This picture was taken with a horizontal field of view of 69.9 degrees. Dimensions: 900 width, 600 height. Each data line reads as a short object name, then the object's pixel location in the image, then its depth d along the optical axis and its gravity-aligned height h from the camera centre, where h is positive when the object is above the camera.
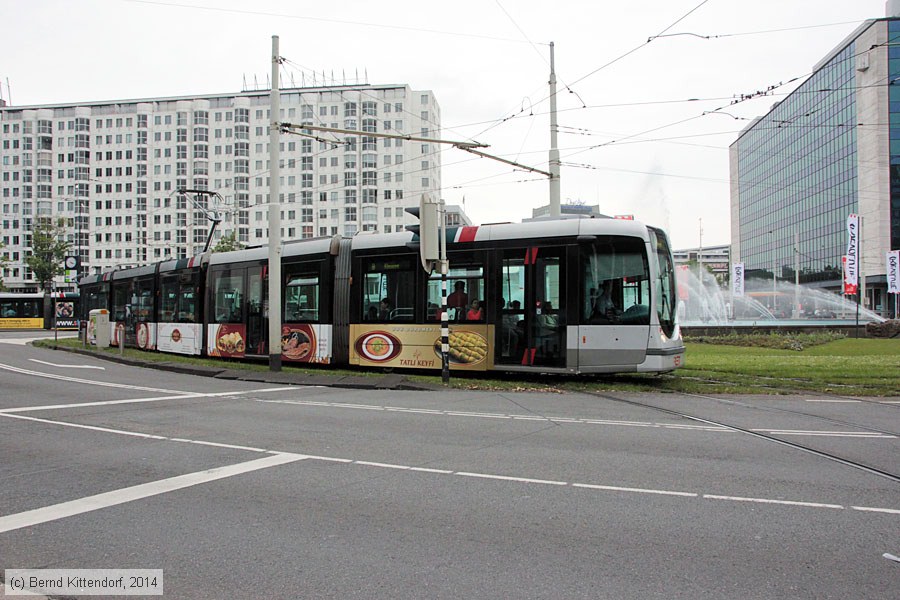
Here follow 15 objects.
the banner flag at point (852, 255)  37.28 +2.93
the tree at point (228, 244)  54.69 +5.64
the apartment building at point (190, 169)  92.75 +21.12
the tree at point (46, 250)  66.00 +5.99
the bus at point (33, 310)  56.75 -0.22
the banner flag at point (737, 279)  55.94 +2.29
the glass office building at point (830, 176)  58.88 +14.68
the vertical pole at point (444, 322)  14.15 -0.35
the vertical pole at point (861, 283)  59.12 +2.06
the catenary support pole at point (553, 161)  18.84 +4.24
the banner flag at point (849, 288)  36.91 +0.99
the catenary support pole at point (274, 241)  16.83 +1.73
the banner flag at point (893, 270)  41.53 +2.25
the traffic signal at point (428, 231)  14.07 +1.65
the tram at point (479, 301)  13.41 +0.13
